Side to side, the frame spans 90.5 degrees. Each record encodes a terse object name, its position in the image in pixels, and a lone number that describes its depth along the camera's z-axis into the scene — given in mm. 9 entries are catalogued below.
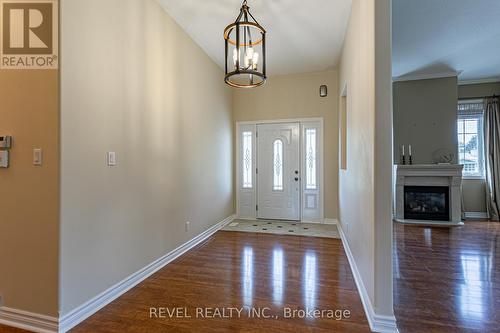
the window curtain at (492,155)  5406
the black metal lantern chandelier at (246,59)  2193
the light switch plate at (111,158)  2242
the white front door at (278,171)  5246
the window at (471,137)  5762
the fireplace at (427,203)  5328
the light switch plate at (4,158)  1907
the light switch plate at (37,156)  1839
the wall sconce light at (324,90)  4991
